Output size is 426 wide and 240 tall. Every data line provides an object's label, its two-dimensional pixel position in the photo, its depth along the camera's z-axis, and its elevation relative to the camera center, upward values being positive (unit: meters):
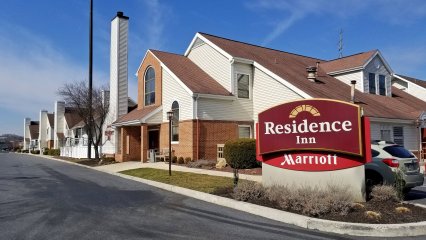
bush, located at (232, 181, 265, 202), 10.58 -1.34
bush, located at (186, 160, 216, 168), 21.38 -1.15
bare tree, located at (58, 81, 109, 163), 34.16 +3.10
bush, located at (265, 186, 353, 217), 8.60 -1.33
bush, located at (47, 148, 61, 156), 56.72 -1.13
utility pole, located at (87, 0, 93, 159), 33.90 +6.18
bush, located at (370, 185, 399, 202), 9.77 -1.31
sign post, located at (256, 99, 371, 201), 9.96 -0.08
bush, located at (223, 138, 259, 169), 19.42 -0.56
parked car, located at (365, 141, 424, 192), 11.09 -0.72
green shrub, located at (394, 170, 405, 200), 9.97 -1.10
